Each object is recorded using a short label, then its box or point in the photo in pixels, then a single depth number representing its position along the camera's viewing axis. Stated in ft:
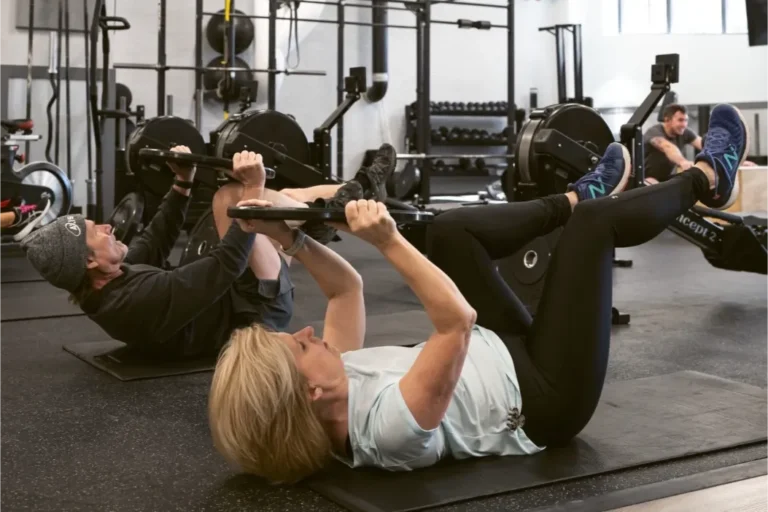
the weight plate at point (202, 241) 11.13
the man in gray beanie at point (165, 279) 8.16
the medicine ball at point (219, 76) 24.67
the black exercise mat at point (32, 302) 13.62
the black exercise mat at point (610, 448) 5.81
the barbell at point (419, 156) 22.94
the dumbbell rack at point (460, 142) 31.27
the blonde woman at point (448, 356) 5.41
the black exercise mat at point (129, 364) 9.52
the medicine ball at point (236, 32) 27.24
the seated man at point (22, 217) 19.81
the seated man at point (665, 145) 21.54
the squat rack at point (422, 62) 22.81
